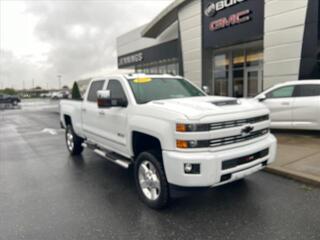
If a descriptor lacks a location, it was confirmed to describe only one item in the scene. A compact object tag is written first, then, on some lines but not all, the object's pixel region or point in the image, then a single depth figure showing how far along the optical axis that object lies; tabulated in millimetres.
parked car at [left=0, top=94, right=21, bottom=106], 37688
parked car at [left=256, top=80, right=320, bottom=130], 7746
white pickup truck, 3398
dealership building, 11125
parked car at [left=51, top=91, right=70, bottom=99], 46756
